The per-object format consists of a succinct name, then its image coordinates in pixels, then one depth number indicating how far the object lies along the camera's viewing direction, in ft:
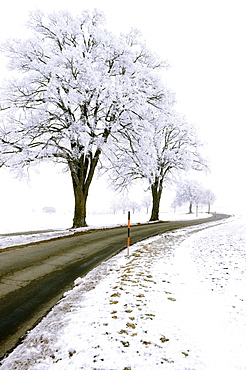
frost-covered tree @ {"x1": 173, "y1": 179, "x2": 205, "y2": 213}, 208.66
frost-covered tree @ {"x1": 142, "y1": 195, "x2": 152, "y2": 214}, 321.40
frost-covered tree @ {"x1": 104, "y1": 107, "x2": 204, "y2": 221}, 47.29
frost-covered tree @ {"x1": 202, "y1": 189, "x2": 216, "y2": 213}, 241.63
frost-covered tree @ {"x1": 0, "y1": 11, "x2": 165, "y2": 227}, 37.99
